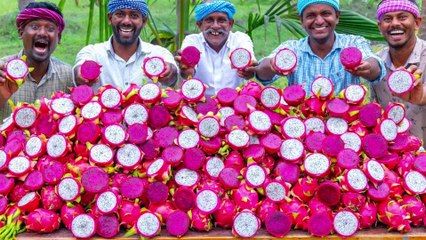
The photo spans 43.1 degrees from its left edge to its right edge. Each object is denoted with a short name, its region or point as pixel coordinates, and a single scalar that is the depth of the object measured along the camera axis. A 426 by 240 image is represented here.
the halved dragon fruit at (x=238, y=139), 2.10
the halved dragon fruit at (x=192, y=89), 2.21
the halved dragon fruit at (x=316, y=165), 2.05
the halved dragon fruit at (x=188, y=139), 2.11
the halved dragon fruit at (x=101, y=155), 2.05
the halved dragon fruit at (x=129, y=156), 2.07
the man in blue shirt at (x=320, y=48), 2.65
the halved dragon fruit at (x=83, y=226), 1.95
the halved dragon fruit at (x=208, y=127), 2.13
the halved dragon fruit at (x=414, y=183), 2.06
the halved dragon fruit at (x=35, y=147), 2.10
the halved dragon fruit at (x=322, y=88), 2.20
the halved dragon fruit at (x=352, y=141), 2.12
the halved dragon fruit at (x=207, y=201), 2.00
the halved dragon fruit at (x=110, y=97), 2.17
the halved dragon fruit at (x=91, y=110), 2.14
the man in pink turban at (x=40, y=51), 2.75
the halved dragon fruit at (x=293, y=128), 2.14
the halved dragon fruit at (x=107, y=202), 1.98
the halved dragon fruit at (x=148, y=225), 1.95
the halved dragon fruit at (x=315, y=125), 2.19
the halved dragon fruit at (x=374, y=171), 2.04
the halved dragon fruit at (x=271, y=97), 2.21
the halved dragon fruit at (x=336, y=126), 2.17
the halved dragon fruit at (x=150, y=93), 2.17
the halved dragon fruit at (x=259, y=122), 2.13
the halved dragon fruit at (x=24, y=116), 2.18
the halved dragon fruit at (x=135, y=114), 2.15
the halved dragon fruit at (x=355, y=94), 2.19
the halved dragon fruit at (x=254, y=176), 2.03
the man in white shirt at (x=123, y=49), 2.78
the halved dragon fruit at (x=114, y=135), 2.08
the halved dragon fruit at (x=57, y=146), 2.09
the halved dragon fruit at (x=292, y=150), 2.09
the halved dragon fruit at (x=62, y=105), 2.18
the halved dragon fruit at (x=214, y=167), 2.09
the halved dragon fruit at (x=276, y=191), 2.04
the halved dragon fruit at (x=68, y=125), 2.12
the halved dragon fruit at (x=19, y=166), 2.05
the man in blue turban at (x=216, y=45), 2.88
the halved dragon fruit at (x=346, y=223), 1.97
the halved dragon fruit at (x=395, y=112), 2.19
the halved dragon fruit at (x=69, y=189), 2.00
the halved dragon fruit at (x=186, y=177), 2.07
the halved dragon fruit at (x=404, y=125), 2.20
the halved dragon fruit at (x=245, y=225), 1.96
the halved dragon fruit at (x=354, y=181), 2.02
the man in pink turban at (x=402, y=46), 2.66
